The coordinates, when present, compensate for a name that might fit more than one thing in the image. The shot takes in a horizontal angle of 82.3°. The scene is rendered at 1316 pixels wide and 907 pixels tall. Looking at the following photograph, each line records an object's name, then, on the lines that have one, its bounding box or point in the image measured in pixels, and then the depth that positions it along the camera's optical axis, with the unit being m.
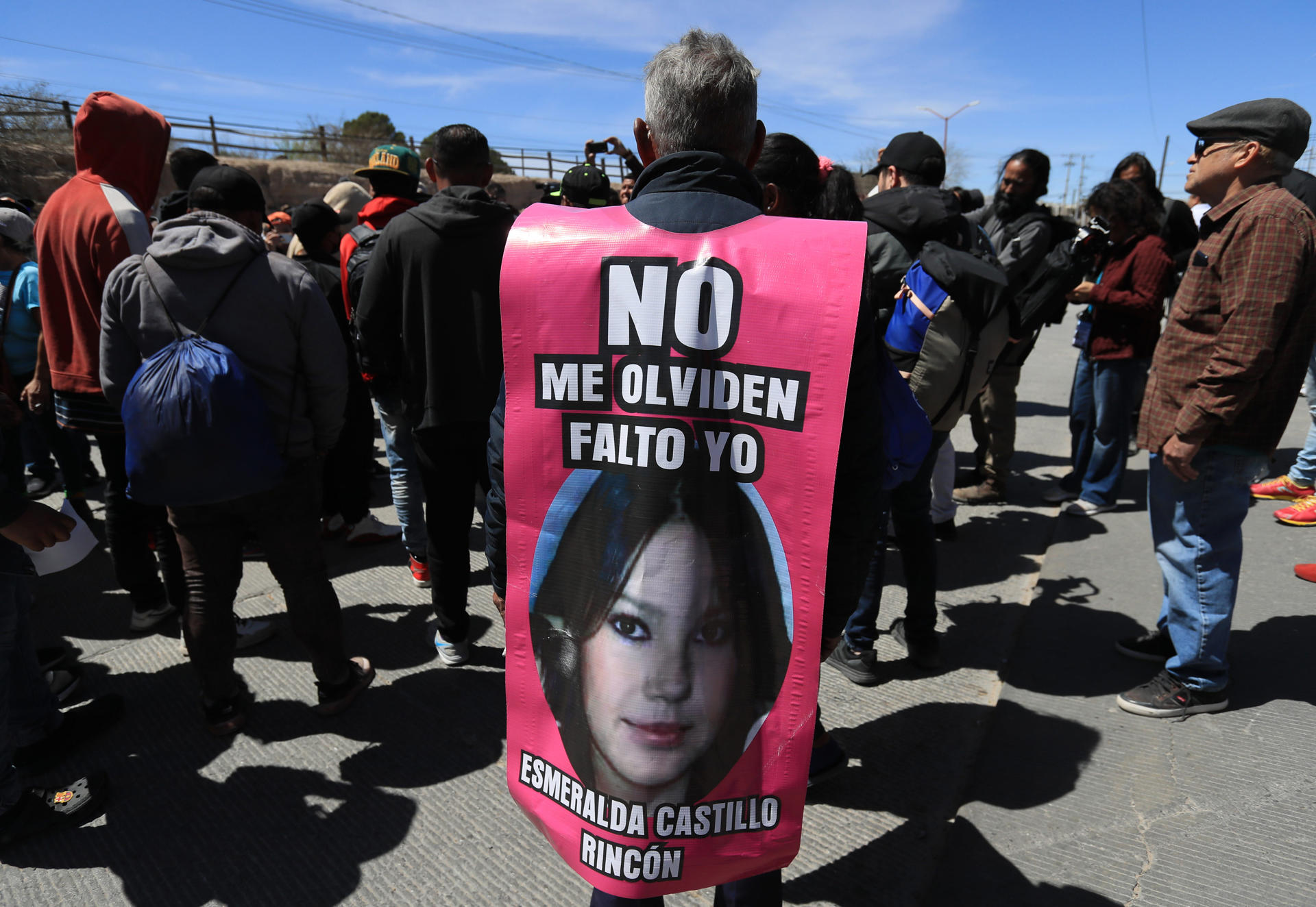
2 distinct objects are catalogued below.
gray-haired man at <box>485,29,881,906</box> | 1.32
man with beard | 4.51
